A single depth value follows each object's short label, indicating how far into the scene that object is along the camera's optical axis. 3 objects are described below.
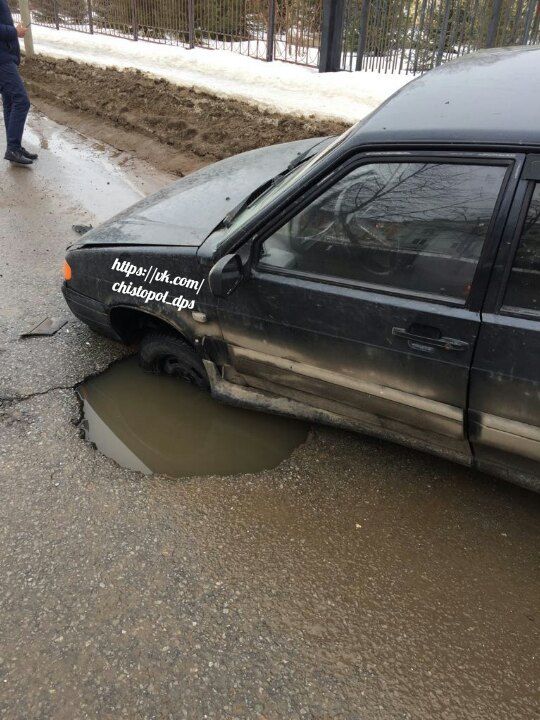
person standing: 7.00
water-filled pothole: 3.20
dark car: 2.21
